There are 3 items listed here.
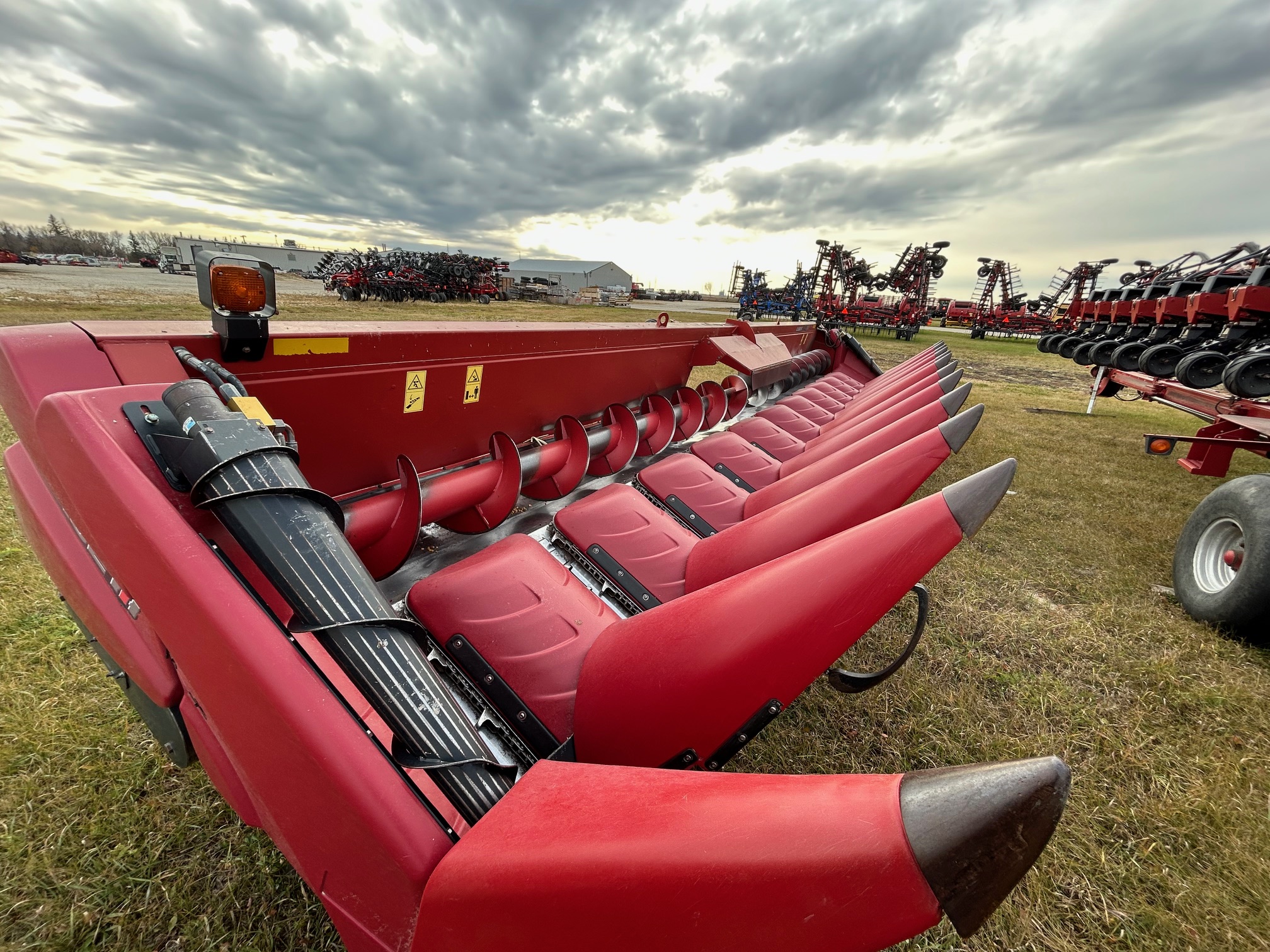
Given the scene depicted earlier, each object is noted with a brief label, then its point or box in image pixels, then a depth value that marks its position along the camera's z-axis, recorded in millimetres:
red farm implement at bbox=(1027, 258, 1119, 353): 9078
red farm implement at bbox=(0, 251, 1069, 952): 542
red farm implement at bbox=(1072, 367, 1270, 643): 2316
